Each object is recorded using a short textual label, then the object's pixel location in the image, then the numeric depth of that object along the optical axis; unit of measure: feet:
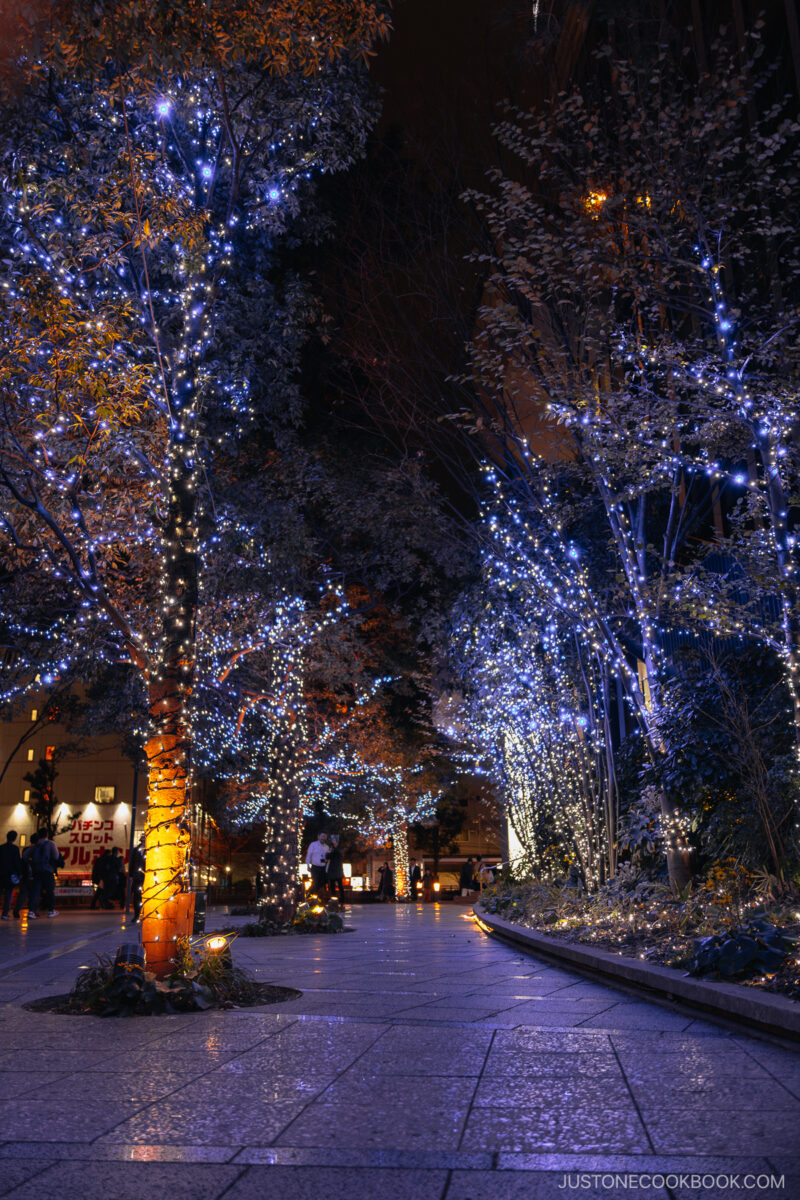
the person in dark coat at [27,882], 59.72
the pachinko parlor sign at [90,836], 121.49
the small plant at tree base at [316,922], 46.57
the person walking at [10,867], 57.00
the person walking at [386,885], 113.57
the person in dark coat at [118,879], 73.67
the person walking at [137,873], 64.39
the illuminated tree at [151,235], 22.33
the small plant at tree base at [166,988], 20.02
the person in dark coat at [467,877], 116.67
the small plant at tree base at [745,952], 19.54
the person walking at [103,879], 73.51
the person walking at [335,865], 70.02
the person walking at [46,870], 58.44
